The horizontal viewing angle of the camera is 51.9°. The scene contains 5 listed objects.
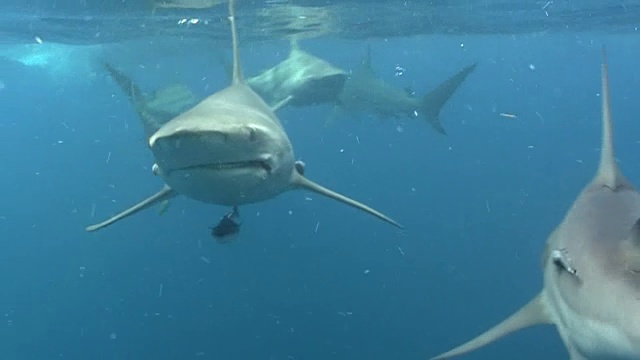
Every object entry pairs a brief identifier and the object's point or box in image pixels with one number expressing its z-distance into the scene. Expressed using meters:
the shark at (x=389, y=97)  15.98
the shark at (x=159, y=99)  13.06
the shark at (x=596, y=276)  2.32
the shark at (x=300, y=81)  15.48
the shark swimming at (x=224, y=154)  4.13
